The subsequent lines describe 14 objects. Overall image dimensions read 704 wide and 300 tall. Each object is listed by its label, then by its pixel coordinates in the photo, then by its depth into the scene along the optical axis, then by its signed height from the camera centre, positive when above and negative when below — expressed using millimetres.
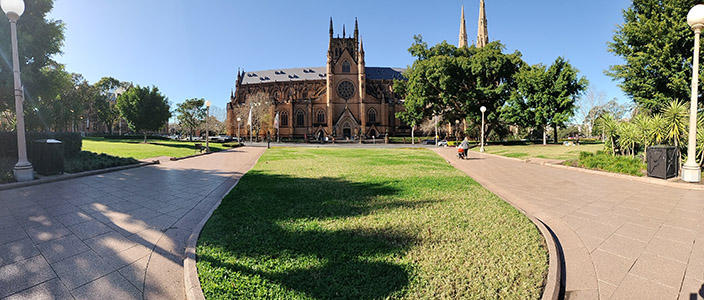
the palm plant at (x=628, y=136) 10516 -81
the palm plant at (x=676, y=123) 9484 +381
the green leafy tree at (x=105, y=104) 49188 +6916
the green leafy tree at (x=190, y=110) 60031 +6447
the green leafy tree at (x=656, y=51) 15031 +4898
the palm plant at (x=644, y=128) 10078 +212
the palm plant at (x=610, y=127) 11211 +310
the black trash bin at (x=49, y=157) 8328 -498
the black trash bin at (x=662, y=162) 7957 -855
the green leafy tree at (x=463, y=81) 30202 +6500
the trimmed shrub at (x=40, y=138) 10156 +39
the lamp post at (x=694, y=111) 7570 +640
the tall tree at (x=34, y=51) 11102 +4077
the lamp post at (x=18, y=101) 7410 +1190
